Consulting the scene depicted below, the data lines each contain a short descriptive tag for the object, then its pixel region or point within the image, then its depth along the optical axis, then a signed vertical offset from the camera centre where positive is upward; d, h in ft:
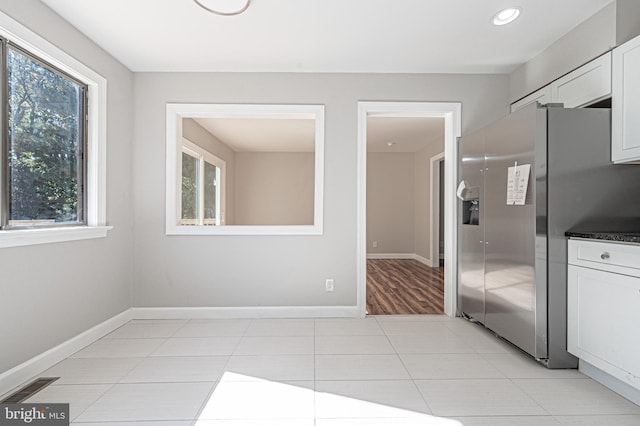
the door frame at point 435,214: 22.61 -0.14
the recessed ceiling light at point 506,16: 7.93 +4.52
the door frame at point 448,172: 11.39 +1.28
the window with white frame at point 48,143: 6.85 +1.56
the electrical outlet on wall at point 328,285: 11.42 -2.37
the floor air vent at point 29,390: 6.30 -3.38
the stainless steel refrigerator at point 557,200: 7.54 +0.26
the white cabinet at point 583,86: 7.70 +3.05
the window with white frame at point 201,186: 16.81 +1.41
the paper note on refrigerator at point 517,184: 7.86 +0.65
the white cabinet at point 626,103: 6.80 +2.18
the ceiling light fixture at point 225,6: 7.45 +4.44
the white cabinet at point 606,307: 6.08 -1.78
